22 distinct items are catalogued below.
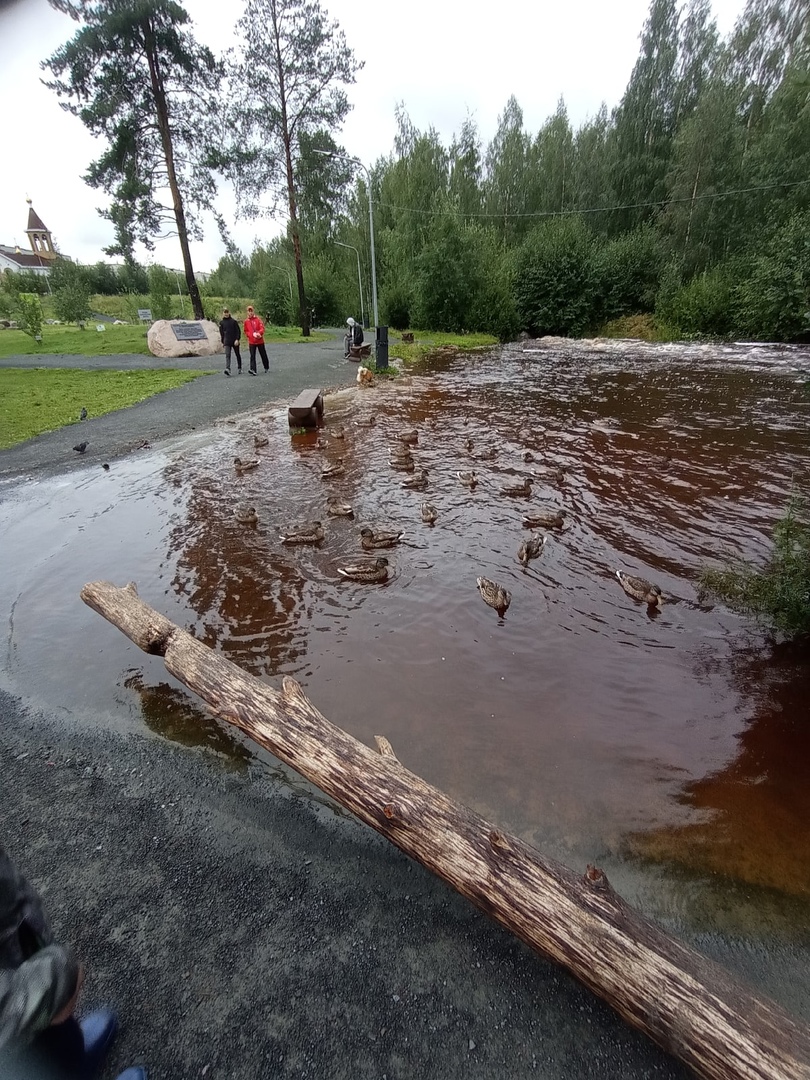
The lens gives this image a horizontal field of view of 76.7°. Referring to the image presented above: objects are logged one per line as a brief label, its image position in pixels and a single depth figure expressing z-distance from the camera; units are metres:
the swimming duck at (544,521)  7.16
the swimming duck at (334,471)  9.16
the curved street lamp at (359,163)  23.53
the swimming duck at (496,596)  5.35
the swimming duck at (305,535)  6.70
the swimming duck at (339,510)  7.50
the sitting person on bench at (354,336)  22.65
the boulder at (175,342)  22.03
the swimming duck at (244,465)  9.48
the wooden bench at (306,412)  11.89
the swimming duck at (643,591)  5.39
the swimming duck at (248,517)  7.27
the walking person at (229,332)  17.64
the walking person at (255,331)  17.45
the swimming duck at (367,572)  5.92
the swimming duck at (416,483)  8.74
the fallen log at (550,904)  1.86
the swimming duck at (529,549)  6.33
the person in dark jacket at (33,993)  1.50
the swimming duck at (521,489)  8.38
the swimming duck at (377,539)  6.58
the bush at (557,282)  34.81
